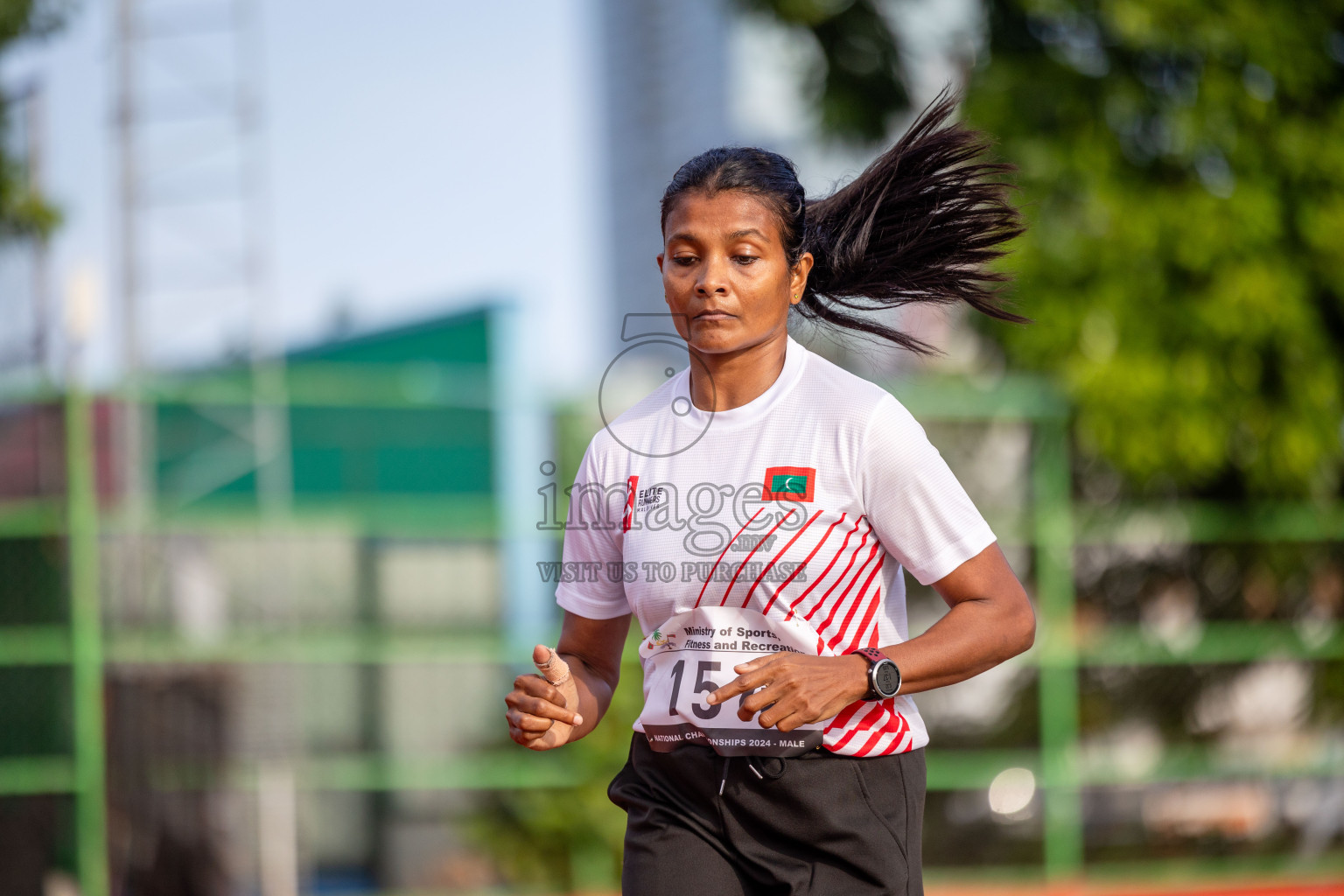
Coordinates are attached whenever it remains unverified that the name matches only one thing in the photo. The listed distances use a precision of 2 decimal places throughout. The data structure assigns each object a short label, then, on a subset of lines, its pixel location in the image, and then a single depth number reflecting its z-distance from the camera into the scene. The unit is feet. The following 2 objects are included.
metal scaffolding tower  51.57
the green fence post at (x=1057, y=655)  49.75
